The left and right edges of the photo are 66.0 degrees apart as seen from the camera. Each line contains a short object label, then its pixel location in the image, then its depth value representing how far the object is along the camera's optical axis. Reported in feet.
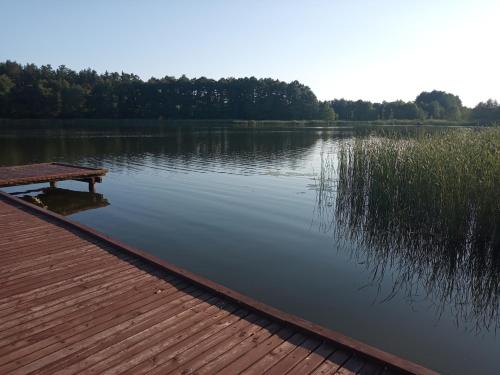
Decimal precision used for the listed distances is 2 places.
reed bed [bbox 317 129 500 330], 20.85
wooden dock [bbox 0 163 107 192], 40.96
